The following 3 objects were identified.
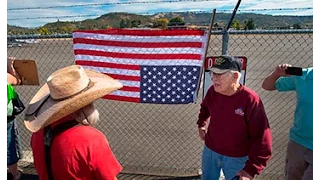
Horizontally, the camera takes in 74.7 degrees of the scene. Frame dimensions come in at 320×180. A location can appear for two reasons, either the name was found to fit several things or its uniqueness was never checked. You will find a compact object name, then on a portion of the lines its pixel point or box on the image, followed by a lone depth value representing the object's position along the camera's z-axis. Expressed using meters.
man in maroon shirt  1.82
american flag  2.64
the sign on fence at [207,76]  2.54
